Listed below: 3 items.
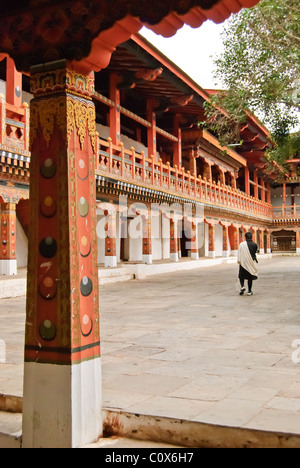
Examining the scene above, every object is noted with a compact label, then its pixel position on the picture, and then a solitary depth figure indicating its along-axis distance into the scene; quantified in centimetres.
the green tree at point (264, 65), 1001
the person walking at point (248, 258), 1047
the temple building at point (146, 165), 1198
